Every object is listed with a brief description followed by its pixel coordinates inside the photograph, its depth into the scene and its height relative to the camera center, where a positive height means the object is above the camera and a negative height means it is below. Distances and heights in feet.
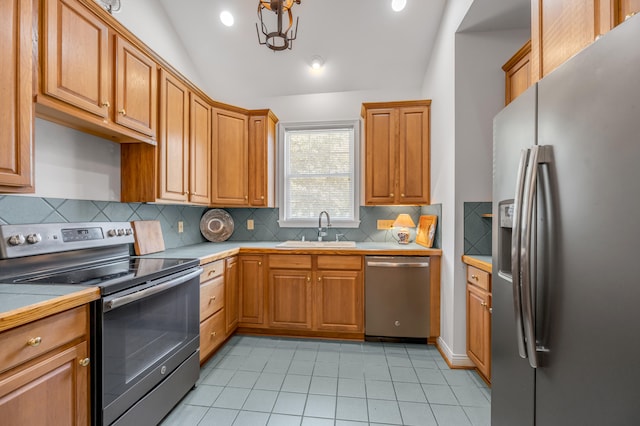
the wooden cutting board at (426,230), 9.07 -0.61
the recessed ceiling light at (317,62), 10.33 +5.51
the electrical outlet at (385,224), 10.87 -0.46
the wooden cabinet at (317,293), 8.96 -2.62
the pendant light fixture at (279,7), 5.96 +4.38
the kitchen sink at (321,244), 9.55 -1.14
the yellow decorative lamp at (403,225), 10.10 -0.46
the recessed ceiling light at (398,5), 8.63 +6.37
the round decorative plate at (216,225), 10.90 -0.53
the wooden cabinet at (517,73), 6.35 +3.35
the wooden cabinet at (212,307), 7.26 -2.61
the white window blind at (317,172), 11.37 +1.61
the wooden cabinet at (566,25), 2.91 +2.23
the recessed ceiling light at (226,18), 9.35 +6.44
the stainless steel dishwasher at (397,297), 8.70 -2.62
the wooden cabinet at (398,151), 9.62 +2.08
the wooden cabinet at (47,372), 3.00 -1.89
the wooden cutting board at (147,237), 7.29 -0.68
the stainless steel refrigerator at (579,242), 2.09 -0.26
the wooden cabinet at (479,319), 6.24 -2.53
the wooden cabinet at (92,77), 4.60 +2.56
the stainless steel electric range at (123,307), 4.13 -1.66
